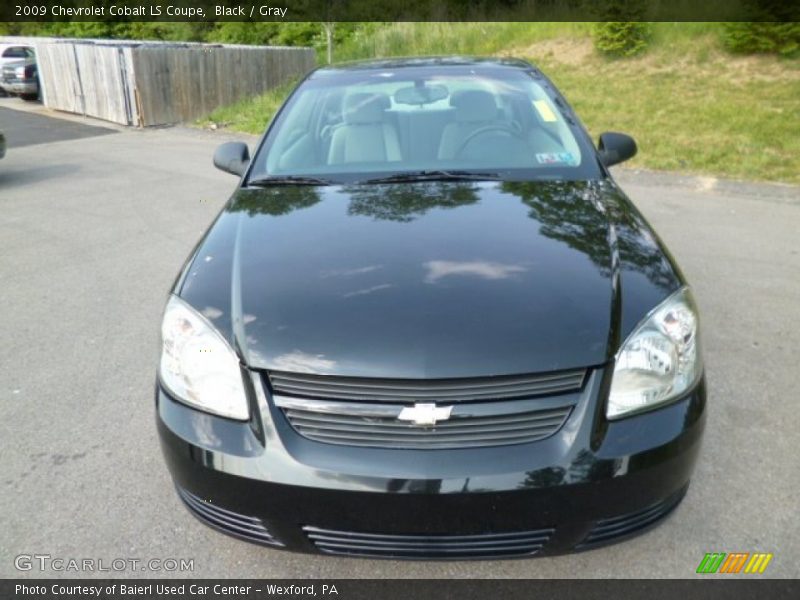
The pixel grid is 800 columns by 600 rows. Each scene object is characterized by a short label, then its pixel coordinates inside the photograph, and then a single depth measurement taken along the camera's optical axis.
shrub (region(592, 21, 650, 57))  15.87
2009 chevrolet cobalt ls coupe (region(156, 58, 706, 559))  1.84
